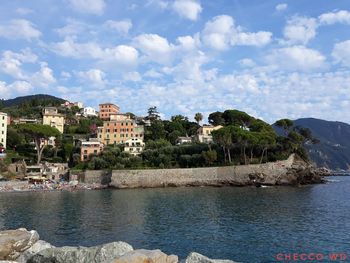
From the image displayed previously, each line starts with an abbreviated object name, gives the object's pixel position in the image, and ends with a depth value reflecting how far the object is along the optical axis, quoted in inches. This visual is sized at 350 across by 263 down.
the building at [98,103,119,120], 5388.8
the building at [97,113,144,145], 3986.2
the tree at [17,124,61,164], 3425.2
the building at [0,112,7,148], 3585.1
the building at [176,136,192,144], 3792.8
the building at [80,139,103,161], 3532.0
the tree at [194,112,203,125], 4572.8
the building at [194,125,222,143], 3885.3
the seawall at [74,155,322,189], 2768.2
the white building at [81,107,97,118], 5592.5
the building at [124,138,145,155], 3565.5
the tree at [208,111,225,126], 4124.8
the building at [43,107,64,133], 4539.9
